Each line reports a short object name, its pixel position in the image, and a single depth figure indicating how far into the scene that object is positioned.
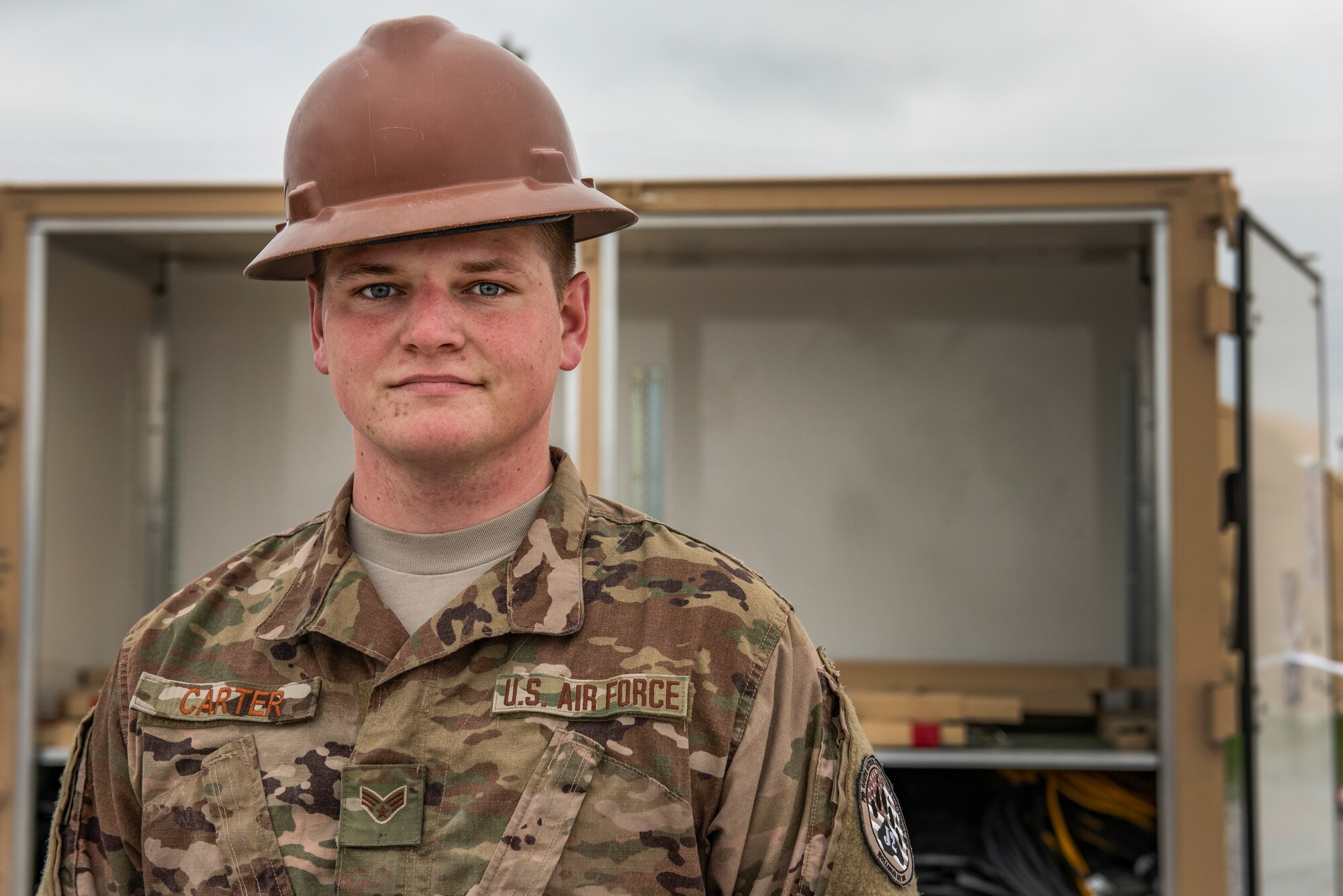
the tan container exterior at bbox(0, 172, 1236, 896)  2.63
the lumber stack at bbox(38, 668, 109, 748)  2.86
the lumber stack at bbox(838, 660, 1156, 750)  2.96
